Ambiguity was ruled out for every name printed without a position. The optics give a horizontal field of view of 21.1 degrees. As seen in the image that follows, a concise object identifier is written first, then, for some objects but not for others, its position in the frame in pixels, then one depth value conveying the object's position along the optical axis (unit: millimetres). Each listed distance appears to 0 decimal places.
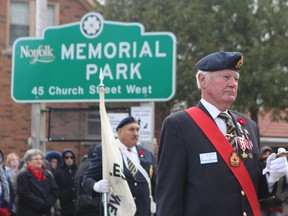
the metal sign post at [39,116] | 14188
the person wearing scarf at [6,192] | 10664
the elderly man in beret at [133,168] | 8164
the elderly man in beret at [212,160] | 4461
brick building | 21188
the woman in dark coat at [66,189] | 12852
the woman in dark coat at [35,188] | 10984
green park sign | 12930
